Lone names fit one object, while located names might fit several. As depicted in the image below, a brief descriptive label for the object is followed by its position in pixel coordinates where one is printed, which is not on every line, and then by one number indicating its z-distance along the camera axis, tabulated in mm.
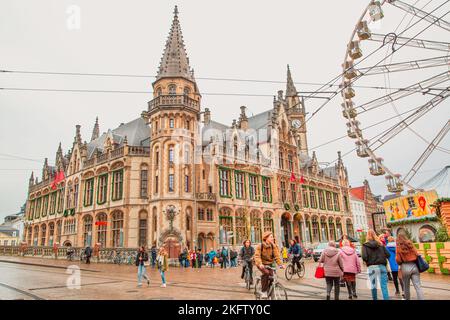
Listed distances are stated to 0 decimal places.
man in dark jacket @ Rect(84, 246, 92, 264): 25094
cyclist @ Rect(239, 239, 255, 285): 11484
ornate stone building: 28422
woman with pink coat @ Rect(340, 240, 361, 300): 8430
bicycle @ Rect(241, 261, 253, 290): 11087
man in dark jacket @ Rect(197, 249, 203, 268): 23173
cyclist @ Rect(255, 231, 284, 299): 7230
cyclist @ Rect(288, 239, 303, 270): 14141
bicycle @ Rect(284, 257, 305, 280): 13931
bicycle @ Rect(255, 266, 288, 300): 6969
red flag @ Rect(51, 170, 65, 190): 40062
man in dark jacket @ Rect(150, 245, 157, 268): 22641
